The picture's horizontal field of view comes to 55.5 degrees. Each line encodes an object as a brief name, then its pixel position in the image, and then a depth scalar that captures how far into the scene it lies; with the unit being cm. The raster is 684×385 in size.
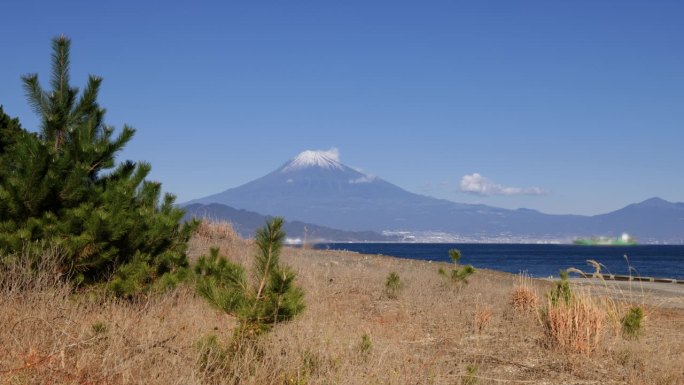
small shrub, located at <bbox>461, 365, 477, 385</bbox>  653
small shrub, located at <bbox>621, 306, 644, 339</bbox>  979
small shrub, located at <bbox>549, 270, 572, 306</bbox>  939
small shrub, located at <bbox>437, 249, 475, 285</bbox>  1621
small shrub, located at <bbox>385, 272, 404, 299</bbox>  1484
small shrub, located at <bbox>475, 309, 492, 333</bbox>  1060
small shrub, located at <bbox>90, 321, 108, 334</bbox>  612
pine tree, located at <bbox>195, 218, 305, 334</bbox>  589
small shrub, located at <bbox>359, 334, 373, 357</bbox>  729
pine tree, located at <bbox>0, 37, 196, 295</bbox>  881
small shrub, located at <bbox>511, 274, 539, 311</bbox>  1275
